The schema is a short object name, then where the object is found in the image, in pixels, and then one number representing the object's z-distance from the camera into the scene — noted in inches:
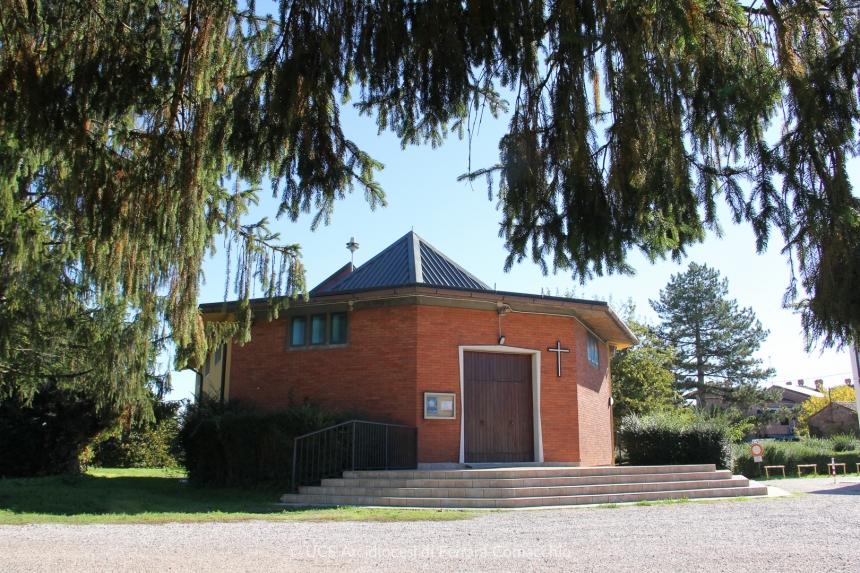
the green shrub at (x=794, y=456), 1012.5
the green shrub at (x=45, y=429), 567.2
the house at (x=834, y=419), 2053.4
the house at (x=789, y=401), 2676.7
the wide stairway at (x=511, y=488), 401.1
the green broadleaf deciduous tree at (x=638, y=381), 1302.9
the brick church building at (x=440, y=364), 535.5
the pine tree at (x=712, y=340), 1940.2
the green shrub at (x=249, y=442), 468.1
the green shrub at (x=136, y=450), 807.7
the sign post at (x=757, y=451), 745.6
